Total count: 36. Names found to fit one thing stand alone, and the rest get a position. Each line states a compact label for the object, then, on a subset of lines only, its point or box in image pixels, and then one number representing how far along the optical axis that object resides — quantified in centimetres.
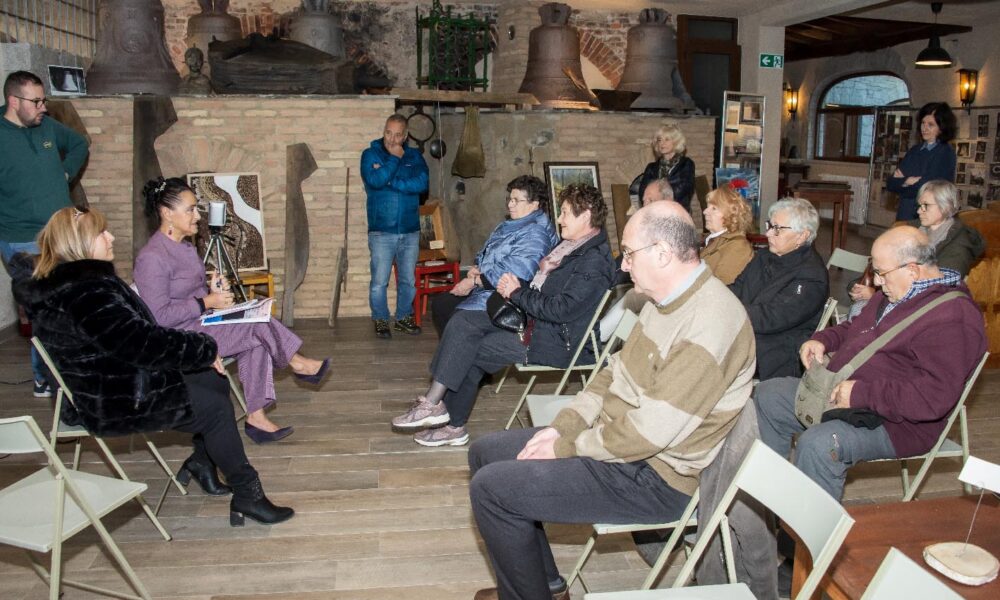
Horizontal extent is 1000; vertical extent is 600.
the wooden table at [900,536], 191
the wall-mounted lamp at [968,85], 1126
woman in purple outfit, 372
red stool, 671
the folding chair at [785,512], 176
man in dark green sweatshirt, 488
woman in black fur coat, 292
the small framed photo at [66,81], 649
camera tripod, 548
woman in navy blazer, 578
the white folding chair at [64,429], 312
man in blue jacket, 617
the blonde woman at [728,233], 407
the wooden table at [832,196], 965
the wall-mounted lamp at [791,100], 1677
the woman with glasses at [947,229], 422
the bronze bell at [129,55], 705
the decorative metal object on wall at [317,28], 970
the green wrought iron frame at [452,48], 1021
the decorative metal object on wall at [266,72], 673
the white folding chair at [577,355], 390
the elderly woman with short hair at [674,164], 612
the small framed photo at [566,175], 784
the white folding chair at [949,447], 303
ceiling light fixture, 1069
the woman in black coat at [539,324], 379
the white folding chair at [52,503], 240
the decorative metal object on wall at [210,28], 973
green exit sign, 1002
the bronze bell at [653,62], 975
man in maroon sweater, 278
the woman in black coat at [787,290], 361
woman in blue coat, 414
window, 1535
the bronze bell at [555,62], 938
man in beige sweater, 223
